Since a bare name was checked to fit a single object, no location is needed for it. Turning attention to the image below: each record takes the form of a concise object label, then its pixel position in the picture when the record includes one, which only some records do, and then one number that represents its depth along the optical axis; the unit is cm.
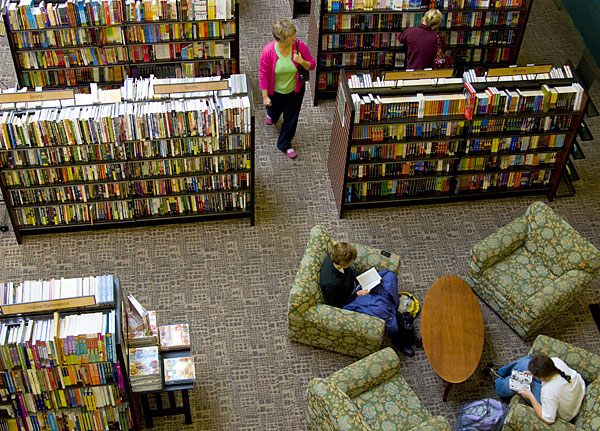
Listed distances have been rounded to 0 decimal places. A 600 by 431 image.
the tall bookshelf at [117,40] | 907
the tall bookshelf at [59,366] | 580
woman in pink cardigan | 841
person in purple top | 884
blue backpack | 678
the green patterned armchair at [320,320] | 718
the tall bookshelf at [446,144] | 828
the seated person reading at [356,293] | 716
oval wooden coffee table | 704
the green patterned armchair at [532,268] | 754
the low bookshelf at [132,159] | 772
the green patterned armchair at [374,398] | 629
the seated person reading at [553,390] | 647
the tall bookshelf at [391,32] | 959
